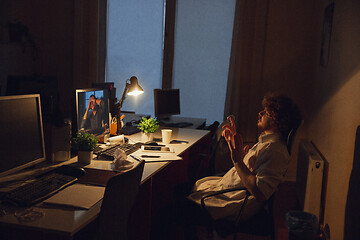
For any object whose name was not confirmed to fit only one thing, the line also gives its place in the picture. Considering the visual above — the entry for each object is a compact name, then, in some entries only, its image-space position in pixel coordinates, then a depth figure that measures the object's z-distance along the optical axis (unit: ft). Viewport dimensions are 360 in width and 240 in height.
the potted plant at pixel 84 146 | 7.32
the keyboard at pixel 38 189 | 5.04
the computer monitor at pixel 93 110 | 7.73
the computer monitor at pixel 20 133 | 5.49
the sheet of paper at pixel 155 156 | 8.01
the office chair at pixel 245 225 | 6.82
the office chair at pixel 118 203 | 4.50
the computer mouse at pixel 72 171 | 6.31
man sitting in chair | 6.70
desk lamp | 10.57
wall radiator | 10.92
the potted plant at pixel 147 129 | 9.89
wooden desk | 4.38
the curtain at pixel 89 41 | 17.31
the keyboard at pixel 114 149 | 7.77
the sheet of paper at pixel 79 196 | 5.10
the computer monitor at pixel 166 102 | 14.58
